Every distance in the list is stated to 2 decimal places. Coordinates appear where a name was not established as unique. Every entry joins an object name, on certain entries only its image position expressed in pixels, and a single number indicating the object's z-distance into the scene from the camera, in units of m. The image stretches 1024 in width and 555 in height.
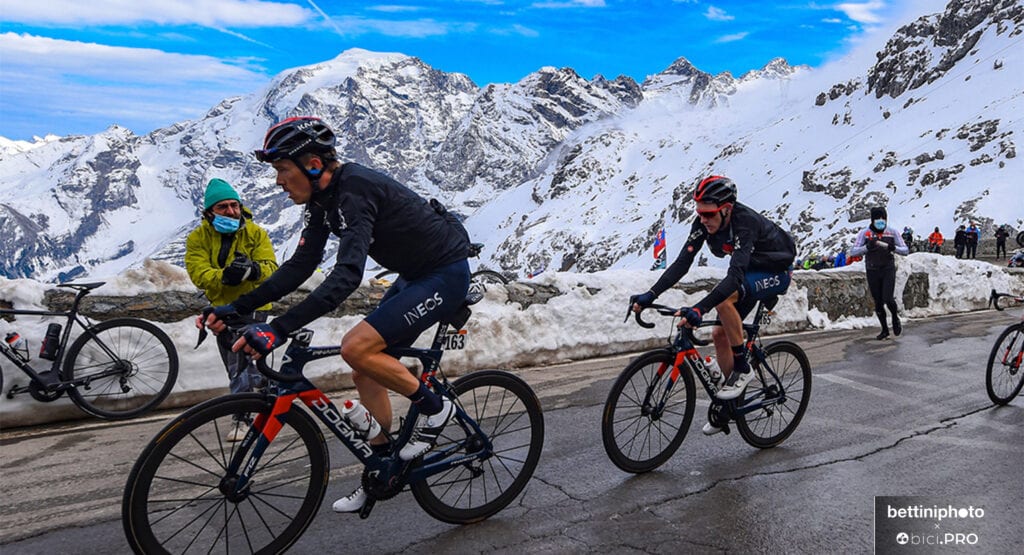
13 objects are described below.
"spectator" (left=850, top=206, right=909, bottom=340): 11.21
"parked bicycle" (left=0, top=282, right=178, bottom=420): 6.32
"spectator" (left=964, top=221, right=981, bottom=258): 34.27
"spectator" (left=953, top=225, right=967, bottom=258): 34.56
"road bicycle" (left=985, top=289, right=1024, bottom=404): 6.68
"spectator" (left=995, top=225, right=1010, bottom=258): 36.28
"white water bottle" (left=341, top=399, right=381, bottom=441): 3.69
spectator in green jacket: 5.66
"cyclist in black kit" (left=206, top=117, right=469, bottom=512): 3.40
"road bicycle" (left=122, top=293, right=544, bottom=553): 3.30
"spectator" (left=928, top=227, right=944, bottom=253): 35.99
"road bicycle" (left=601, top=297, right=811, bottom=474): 4.89
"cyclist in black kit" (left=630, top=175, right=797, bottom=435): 5.19
